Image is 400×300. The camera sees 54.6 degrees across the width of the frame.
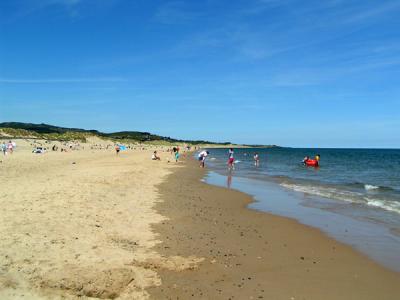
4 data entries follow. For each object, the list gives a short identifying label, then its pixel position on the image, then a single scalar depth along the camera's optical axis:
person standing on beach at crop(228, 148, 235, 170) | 39.55
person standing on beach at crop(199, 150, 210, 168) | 43.29
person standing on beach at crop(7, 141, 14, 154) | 44.88
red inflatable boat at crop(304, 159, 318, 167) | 52.83
